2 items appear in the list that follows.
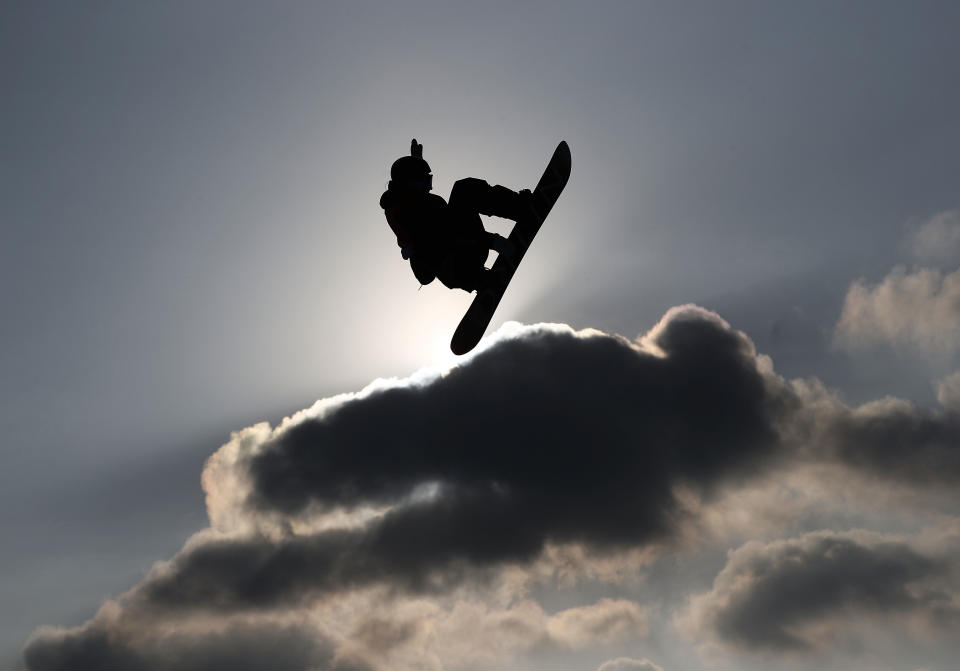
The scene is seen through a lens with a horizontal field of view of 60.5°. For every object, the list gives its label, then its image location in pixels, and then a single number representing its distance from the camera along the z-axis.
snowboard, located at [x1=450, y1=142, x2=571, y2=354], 17.08
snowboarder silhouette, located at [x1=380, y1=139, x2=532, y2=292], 16.39
